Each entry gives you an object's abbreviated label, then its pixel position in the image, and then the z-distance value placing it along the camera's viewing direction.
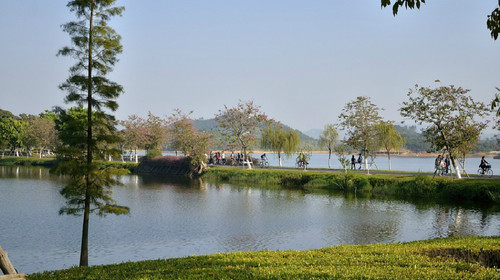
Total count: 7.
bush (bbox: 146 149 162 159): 59.73
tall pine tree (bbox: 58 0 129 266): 14.05
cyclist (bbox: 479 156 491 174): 36.00
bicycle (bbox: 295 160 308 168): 47.78
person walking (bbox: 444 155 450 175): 36.83
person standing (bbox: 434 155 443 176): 33.85
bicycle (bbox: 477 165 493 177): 36.24
